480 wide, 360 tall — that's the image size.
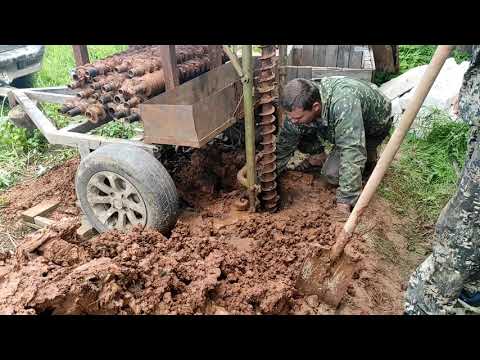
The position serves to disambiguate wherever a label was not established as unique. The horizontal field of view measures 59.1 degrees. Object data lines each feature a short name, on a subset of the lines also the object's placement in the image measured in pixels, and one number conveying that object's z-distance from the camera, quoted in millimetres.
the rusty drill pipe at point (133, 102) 4285
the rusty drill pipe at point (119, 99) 4398
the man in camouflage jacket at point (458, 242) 2349
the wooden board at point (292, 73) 5758
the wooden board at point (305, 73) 5797
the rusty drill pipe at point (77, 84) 4688
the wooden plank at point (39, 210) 4461
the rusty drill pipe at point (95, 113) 4598
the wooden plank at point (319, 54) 7227
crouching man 3678
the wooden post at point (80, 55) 5016
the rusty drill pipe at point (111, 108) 4542
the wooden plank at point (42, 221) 4355
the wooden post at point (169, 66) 3947
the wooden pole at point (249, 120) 3283
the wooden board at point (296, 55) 6789
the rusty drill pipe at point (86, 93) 4660
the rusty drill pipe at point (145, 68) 4457
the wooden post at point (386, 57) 7834
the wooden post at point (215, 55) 5043
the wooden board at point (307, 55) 7223
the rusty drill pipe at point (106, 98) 4535
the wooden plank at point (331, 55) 7171
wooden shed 6848
